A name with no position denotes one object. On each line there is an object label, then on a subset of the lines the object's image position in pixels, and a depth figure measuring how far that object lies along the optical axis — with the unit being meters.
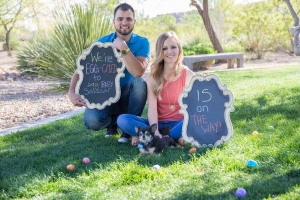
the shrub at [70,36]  7.13
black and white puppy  3.21
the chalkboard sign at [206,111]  3.29
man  3.61
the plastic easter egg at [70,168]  2.94
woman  3.51
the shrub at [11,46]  27.20
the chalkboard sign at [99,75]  3.65
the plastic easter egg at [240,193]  2.26
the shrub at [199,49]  14.27
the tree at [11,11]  22.53
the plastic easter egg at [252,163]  2.73
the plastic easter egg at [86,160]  3.10
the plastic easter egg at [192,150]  3.20
